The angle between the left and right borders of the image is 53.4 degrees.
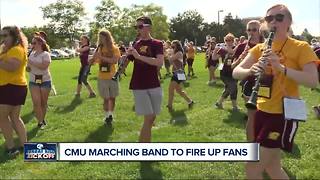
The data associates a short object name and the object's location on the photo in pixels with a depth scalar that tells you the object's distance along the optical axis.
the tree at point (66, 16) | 60.26
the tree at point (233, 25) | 67.79
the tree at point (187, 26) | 70.85
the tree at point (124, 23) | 54.21
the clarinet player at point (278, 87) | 2.55
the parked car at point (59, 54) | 45.38
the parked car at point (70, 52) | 48.14
